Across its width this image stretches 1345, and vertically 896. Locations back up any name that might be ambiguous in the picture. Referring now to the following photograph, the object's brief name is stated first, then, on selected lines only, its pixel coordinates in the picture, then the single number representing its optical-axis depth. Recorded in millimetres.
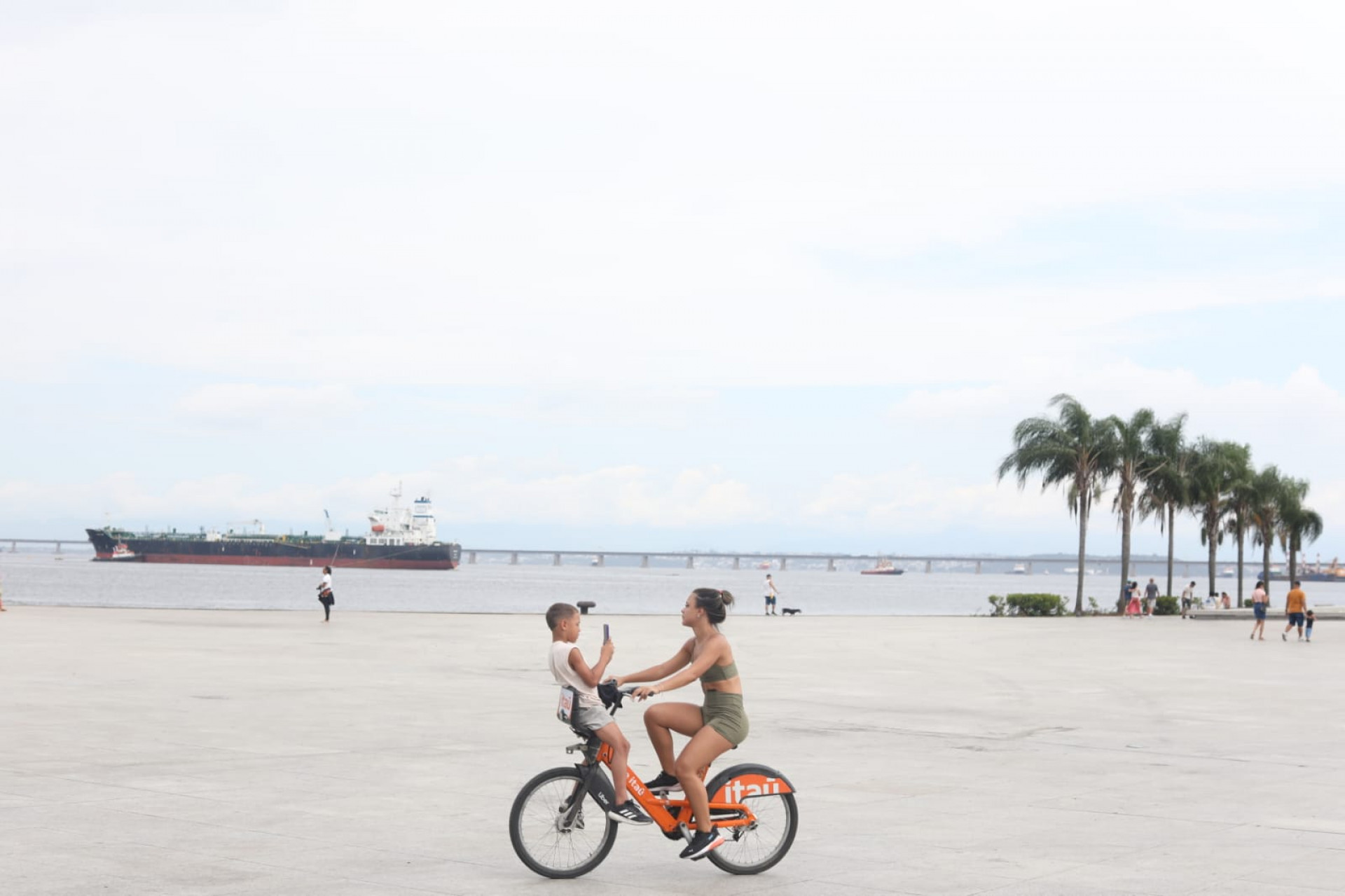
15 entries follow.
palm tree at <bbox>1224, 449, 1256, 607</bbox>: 76250
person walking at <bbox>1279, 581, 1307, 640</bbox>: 39250
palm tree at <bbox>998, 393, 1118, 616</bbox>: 62688
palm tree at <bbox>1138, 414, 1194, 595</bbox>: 65625
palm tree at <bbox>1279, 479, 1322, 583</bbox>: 82562
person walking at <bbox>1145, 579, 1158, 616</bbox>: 60875
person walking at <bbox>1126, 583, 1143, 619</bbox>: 58688
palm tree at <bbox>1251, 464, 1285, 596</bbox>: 80688
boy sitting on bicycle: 8352
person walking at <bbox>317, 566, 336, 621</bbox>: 40141
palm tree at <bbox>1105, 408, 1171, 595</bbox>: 64250
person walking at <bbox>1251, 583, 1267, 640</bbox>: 39688
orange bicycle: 8391
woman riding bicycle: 8422
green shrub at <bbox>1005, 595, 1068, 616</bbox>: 58438
